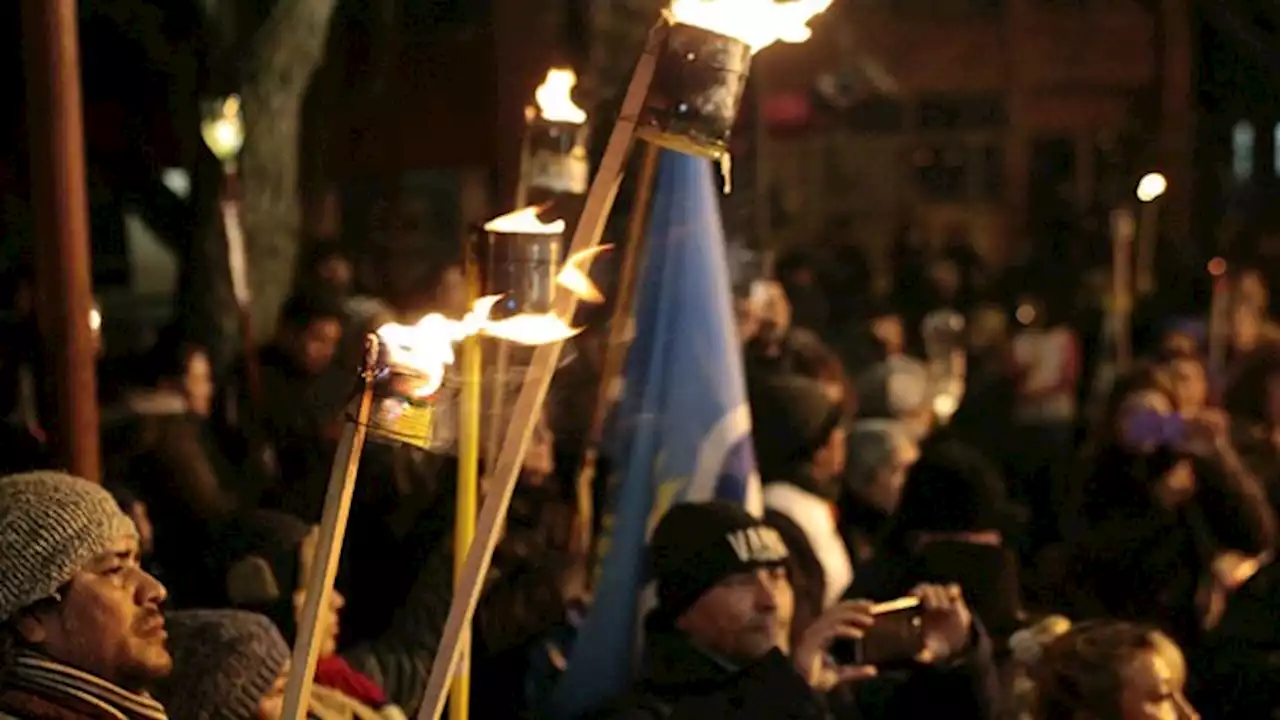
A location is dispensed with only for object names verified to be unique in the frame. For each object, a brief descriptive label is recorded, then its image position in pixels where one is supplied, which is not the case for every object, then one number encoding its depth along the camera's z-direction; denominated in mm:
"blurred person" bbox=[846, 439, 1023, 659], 5426
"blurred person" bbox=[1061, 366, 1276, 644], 6242
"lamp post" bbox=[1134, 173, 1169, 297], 13227
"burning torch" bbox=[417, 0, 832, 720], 3344
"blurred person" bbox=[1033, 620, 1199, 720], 4375
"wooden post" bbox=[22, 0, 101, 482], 4844
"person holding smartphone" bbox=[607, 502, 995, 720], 4418
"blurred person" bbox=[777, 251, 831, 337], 12602
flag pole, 6016
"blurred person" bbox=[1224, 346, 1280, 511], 7980
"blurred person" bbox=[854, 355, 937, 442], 8969
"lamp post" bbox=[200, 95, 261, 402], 8711
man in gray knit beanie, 3336
